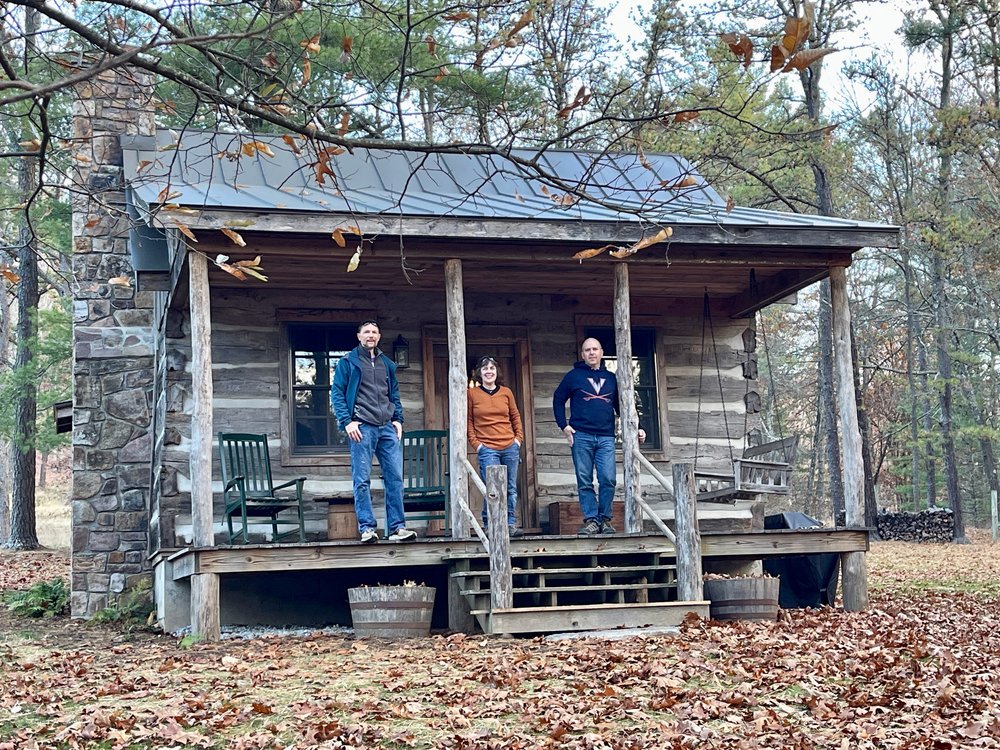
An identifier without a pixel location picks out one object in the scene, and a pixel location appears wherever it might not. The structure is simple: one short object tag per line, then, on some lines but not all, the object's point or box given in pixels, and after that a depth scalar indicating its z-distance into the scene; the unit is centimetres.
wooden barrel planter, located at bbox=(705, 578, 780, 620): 882
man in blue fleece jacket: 941
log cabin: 924
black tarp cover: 1074
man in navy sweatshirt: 998
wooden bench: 1041
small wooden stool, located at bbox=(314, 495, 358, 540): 1084
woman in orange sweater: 1027
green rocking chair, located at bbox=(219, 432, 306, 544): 1037
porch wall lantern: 1204
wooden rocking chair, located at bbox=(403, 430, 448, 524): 1076
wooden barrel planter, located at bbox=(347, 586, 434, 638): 859
